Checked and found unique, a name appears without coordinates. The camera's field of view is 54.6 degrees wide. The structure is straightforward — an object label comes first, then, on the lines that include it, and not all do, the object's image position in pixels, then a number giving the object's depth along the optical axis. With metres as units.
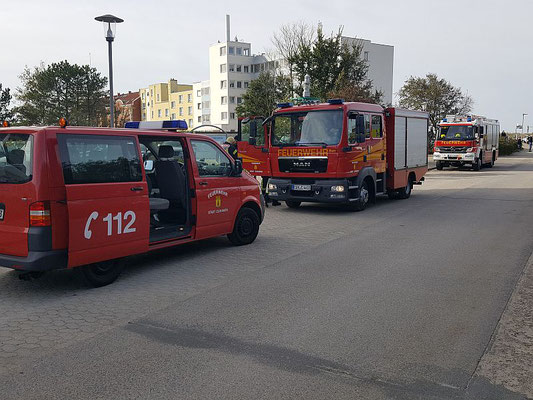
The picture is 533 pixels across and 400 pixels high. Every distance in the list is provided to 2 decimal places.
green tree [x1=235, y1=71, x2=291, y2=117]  44.91
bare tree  43.62
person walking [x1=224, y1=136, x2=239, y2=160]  12.57
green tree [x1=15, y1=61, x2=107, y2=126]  45.22
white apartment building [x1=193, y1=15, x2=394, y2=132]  83.31
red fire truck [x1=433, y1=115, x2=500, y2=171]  29.55
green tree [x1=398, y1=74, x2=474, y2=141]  50.41
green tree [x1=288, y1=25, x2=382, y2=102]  29.94
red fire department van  5.54
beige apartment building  98.31
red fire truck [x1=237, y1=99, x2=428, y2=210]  12.41
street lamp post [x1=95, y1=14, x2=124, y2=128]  15.14
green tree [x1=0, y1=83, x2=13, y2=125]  36.81
